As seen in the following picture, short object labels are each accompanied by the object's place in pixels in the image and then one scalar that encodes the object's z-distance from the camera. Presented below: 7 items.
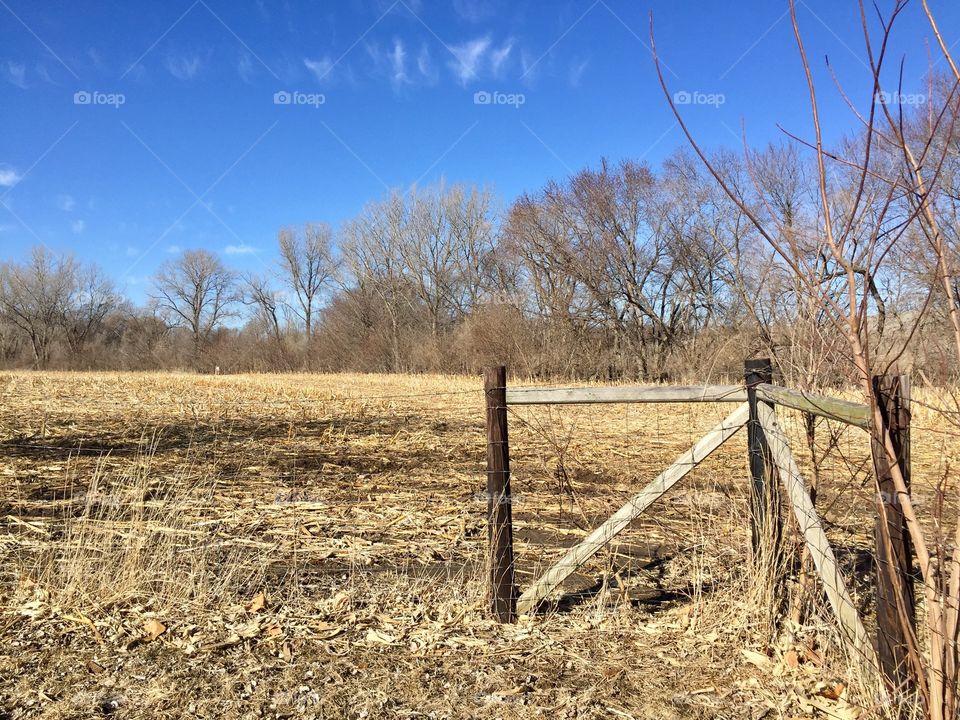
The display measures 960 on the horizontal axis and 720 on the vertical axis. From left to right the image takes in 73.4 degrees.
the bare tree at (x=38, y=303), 63.28
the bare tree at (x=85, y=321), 66.63
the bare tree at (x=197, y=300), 70.00
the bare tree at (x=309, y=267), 62.09
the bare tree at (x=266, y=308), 65.75
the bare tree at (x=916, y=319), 1.67
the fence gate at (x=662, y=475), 3.63
